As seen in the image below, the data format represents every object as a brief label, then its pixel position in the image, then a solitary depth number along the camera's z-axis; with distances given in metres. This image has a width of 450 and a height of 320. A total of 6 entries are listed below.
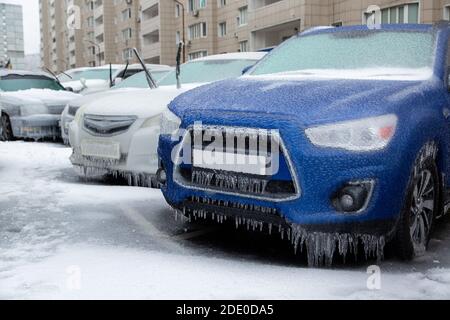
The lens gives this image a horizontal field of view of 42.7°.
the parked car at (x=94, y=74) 12.06
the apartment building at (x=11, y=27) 147.75
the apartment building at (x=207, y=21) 24.28
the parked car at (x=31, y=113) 10.56
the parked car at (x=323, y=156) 3.29
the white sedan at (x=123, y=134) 5.61
